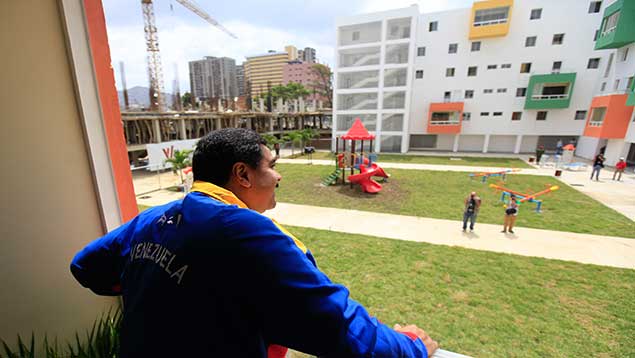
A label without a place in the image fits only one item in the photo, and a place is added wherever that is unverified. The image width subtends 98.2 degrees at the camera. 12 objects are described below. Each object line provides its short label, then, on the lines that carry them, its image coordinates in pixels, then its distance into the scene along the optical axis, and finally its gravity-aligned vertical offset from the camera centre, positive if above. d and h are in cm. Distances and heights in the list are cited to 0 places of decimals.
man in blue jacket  89 -60
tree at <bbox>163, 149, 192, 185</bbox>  1346 -217
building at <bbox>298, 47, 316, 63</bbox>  13512 +3105
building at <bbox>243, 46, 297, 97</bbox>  11525 +2124
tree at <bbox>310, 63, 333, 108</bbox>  4647 +646
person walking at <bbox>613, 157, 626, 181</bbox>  1379 -209
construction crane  5221 +1478
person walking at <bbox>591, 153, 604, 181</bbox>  1406 -203
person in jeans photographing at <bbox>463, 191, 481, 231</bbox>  732 -234
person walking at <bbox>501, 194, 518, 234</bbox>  738 -252
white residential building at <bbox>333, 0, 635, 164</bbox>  2250 +407
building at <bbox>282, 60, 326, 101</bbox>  9842 +1639
